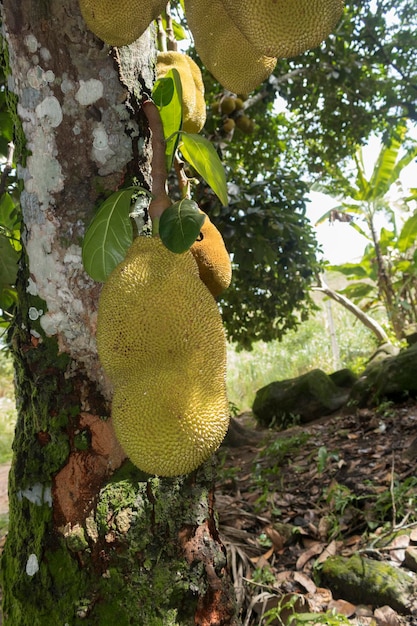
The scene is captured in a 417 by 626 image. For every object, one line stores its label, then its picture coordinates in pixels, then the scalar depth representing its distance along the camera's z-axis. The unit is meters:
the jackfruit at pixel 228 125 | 2.97
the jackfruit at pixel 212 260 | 0.98
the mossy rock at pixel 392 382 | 3.28
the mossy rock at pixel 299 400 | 4.19
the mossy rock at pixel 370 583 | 1.30
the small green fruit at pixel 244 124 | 3.17
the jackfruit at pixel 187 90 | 1.17
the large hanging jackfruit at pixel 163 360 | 0.67
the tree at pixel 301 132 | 2.67
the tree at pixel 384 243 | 5.73
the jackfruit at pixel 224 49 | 0.85
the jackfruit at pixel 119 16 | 0.74
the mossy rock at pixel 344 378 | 4.67
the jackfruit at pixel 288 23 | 0.63
